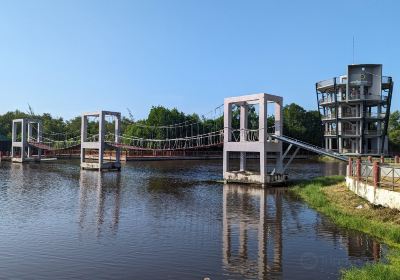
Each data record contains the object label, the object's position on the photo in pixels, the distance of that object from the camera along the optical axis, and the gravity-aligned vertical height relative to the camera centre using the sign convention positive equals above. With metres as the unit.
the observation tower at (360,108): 88.31 +10.89
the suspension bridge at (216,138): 41.34 +2.71
